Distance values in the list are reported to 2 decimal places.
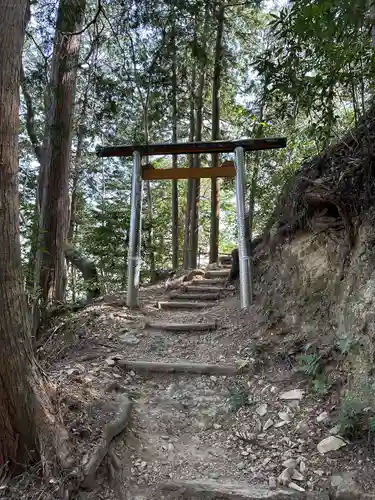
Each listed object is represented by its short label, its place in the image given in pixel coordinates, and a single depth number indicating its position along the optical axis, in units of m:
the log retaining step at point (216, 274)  8.23
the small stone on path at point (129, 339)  4.61
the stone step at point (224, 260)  10.60
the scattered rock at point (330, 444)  2.50
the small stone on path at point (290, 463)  2.47
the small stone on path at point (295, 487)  2.30
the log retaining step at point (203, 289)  6.75
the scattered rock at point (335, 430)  2.58
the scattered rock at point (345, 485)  2.15
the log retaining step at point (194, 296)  6.50
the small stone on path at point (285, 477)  2.36
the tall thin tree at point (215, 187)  10.08
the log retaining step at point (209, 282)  7.44
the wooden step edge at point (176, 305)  6.14
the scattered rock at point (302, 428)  2.75
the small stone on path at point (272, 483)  2.34
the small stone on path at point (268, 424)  2.93
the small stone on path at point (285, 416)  2.92
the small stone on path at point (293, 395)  3.08
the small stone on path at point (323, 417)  2.75
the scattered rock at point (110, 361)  3.94
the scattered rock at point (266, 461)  2.59
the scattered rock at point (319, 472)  2.37
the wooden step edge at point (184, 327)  4.93
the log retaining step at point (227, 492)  2.25
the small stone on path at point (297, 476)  2.38
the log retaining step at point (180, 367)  3.77
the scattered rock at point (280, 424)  2.89
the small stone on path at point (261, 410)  3.08
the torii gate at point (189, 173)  5.40
